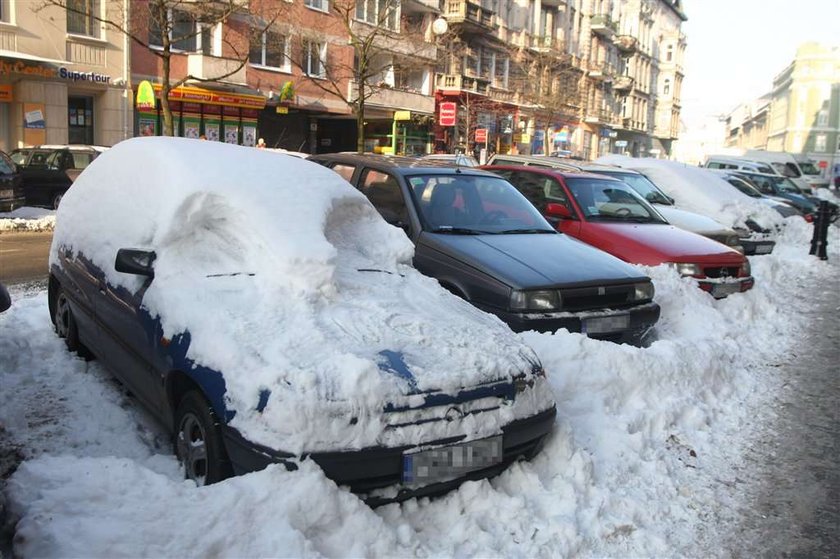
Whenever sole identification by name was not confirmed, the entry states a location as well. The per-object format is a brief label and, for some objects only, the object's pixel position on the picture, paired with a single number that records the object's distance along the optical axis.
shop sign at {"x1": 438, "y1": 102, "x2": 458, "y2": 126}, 32.31
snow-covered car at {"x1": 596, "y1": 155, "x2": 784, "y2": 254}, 14.24
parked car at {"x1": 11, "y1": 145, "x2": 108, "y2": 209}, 16.77
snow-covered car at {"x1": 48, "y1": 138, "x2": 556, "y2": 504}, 3.23
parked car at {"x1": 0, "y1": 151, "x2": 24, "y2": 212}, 14.69
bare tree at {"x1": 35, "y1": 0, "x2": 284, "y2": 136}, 17.78
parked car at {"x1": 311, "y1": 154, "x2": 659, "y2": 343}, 5.93
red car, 8.34
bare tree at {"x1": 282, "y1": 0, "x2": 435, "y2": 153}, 29.98
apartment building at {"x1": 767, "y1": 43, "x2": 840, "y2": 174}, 91.25
